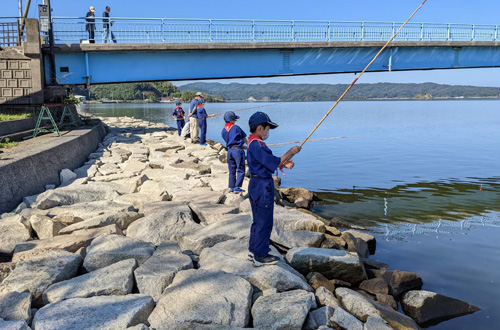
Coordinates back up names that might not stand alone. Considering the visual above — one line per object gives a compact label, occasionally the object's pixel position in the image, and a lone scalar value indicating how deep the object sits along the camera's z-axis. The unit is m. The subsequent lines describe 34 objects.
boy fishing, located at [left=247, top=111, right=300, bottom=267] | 4.92
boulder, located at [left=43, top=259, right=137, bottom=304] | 4.40
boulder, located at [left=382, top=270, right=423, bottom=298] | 5.81
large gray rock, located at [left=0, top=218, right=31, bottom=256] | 5.79
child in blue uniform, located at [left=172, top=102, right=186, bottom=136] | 19.58
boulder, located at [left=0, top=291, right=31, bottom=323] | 4.01
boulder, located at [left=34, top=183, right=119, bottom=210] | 7.36
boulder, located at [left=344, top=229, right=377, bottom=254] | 8.02
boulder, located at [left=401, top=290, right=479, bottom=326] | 5.49
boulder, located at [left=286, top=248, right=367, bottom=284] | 5.39
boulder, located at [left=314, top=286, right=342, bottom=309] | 4.61
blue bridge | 19.75
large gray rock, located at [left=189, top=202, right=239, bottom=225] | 7.00
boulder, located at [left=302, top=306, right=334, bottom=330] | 4.19
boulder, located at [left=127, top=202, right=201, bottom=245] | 6.12
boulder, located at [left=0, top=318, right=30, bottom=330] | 3.61
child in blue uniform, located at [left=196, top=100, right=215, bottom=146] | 16.53
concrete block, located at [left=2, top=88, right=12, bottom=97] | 16.48
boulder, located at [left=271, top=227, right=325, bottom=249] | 6.02
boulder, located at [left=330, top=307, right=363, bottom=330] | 4.20
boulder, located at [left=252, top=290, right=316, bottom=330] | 4.04
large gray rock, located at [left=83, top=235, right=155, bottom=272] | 5.13
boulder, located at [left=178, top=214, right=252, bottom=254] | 5.86
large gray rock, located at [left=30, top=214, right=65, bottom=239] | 6.23
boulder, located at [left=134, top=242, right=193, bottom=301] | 4.57
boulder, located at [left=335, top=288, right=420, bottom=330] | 4.45
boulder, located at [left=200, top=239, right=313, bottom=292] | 4.71
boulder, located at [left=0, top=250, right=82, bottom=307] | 4.49
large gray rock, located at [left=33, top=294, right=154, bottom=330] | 3.77
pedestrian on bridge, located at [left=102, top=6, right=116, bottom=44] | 19.22
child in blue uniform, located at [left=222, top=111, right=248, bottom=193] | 8.82
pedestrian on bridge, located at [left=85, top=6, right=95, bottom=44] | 19.31
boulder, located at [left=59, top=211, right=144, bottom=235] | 6.25
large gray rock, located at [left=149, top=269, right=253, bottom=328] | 3.95
